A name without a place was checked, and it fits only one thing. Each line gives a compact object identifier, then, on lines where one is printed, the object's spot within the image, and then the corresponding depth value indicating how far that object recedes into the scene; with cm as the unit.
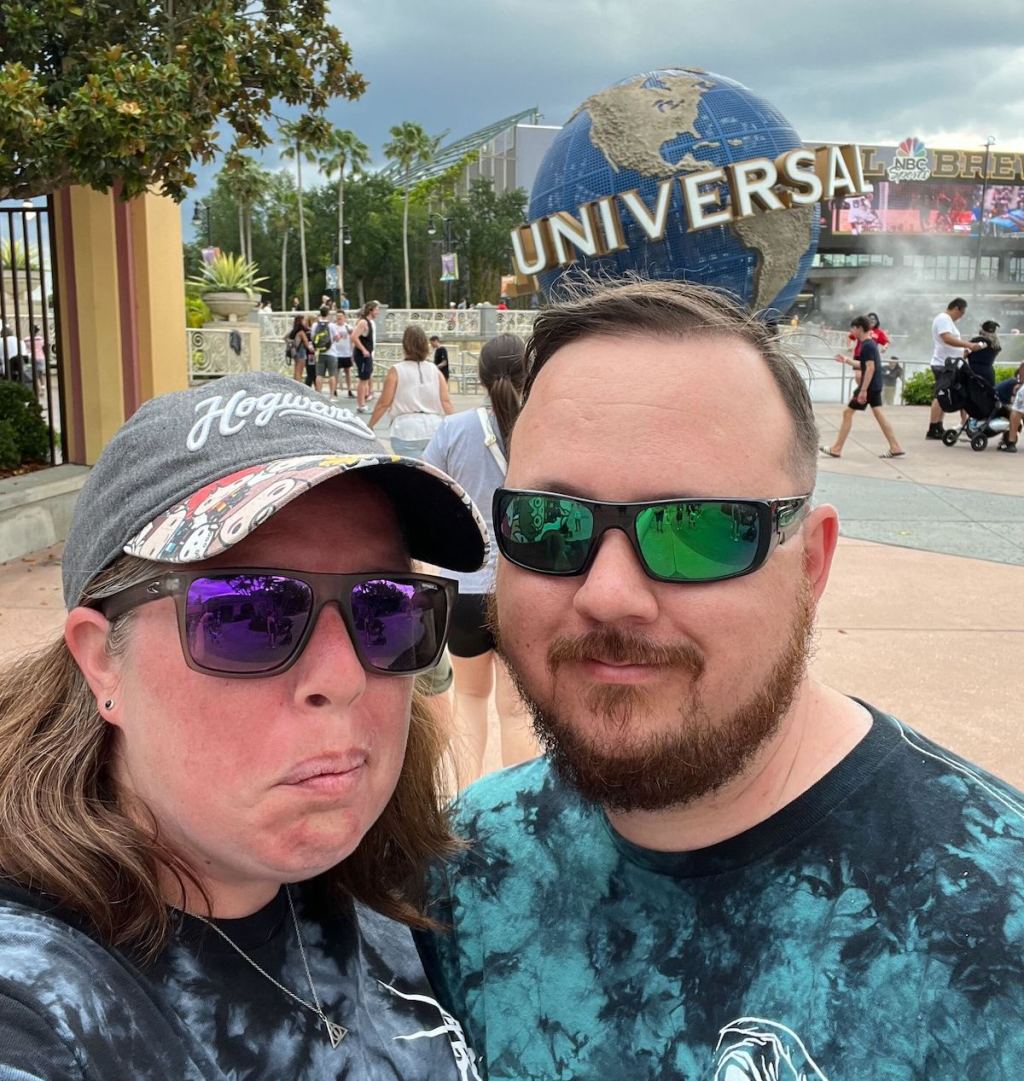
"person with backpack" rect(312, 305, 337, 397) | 2108
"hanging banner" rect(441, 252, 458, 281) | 4578
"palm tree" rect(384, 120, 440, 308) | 6875
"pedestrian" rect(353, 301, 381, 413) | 1872
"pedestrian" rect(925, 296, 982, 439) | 1412
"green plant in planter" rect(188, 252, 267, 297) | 2092
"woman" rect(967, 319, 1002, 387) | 1352
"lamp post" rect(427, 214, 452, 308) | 4953
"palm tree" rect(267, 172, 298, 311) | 7144
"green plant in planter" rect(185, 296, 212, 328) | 2472
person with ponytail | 429
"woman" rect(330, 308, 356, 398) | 2056
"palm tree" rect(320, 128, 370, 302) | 6272
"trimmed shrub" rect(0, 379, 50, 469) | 913
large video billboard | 8288
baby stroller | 1343
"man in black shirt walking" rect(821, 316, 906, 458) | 1252
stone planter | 1925
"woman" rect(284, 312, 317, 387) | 2252
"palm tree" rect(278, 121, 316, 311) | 5912
